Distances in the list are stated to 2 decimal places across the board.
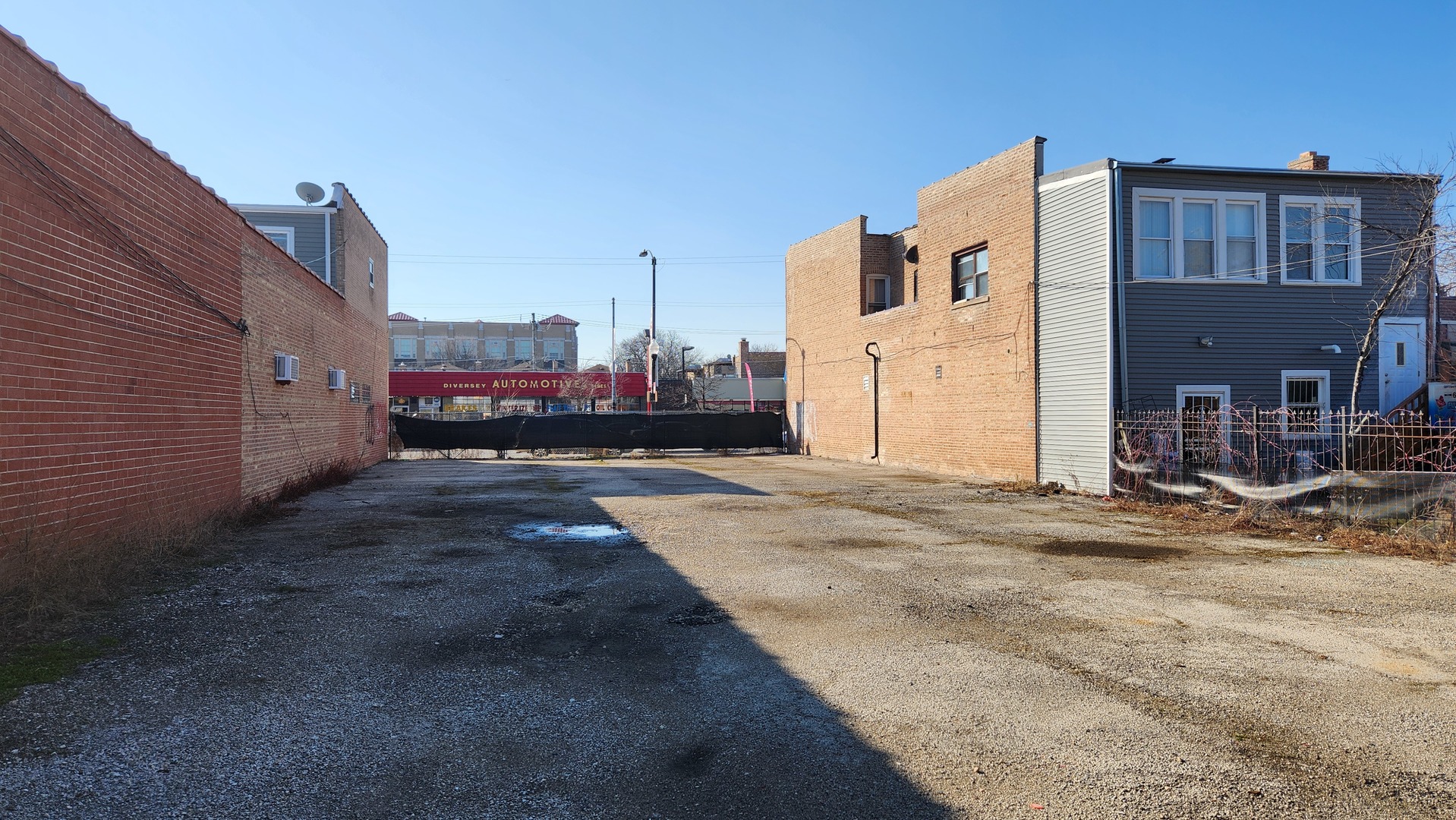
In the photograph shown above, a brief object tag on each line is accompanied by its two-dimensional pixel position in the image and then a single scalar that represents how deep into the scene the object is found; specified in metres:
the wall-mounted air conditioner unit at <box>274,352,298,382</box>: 12.62
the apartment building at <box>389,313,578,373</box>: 79.31
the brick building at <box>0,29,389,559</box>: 6.04
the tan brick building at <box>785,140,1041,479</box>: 16.80
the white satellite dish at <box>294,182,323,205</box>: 20.12
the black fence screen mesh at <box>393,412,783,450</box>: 28.44
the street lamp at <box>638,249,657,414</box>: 34.62
